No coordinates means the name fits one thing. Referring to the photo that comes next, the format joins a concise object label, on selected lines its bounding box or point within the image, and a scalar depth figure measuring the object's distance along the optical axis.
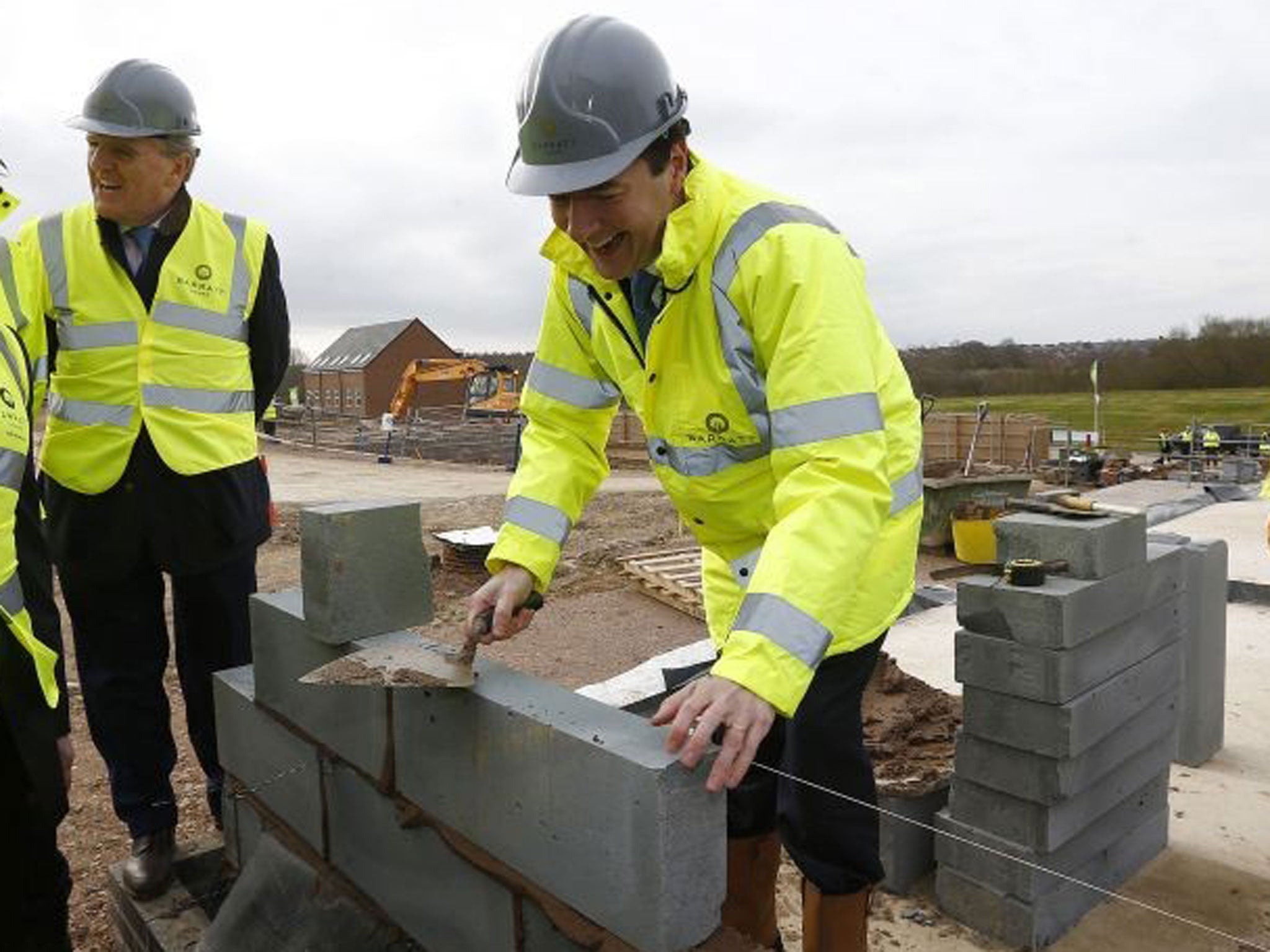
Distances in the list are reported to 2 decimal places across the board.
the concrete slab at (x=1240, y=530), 8.78
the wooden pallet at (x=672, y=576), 8.64
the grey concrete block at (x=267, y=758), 3.03
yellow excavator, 32.75
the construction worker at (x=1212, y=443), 19.62
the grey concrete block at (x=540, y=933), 2.13
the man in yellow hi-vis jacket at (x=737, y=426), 1.77
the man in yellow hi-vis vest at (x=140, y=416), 3.02
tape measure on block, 3.31
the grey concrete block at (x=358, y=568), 2.74
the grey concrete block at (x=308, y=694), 2.69
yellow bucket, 10.94
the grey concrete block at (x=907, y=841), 3.69
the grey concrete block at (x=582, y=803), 1.83
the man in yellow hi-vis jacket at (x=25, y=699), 2.20
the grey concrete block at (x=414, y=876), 2.36
